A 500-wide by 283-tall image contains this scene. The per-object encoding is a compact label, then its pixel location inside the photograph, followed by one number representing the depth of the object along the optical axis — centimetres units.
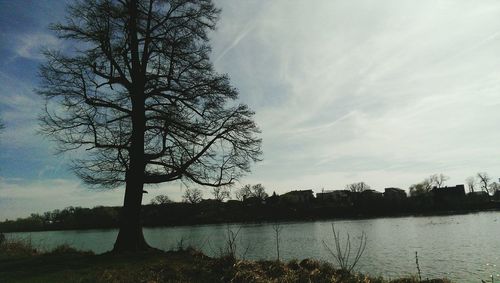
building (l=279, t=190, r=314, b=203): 13345
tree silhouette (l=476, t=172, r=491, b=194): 13527
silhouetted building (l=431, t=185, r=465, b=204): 11170
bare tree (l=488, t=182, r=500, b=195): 13475
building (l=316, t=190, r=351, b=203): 13438
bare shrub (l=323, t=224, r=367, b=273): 2164
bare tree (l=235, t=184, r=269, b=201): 12723
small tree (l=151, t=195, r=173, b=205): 10273
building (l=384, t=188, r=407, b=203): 14538
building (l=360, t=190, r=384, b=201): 11629
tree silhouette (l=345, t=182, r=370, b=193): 15051
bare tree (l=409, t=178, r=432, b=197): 13825
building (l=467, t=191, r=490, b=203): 11708
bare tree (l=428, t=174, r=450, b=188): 14100
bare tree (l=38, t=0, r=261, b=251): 1648
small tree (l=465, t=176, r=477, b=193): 14155
